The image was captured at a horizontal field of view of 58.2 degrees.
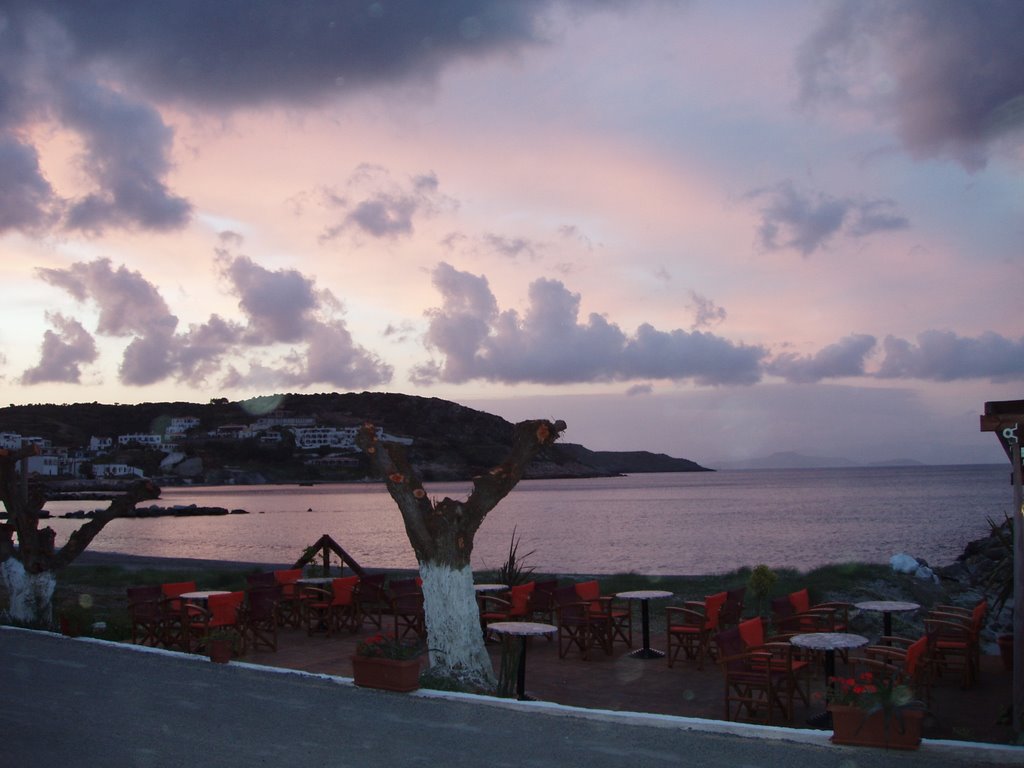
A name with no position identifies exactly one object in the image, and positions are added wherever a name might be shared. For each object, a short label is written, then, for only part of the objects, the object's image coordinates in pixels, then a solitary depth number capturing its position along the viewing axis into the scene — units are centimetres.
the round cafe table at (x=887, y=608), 857
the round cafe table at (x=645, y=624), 934
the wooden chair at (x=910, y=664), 638
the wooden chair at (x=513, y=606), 1031
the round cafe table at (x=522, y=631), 728
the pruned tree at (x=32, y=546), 1155
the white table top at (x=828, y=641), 660
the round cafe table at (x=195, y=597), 1035
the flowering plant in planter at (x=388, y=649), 735
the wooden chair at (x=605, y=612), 959
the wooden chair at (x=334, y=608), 1091
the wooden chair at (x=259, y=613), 981
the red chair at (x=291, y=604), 1155
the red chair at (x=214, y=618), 948
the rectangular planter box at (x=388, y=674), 722
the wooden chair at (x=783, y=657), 678
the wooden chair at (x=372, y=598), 1120
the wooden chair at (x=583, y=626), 930
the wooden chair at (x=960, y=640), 771
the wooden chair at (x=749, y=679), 670
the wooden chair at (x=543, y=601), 1034
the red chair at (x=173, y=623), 965
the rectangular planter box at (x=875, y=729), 534
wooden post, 586
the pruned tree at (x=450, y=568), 746
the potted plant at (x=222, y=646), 871
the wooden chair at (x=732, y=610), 921
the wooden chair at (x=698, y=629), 882
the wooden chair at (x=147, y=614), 1008
